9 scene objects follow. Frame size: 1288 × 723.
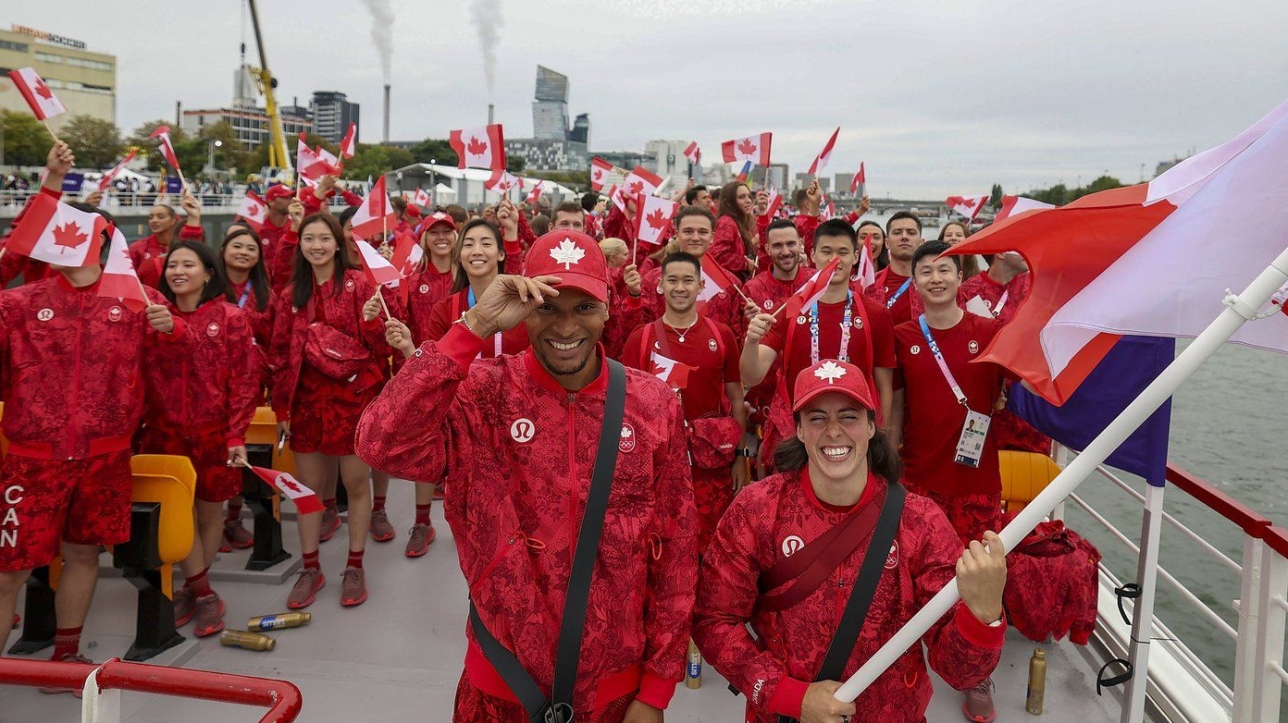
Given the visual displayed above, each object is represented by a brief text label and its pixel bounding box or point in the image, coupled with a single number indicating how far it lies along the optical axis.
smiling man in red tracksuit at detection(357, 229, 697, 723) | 1.94
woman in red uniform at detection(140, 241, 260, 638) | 4.08
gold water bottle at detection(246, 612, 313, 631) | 4.09
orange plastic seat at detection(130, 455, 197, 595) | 3.84
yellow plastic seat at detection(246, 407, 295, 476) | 5.13
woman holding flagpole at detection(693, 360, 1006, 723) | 2.03
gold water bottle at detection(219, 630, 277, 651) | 3.92
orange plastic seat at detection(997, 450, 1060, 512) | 4.31
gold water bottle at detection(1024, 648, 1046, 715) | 3.45
